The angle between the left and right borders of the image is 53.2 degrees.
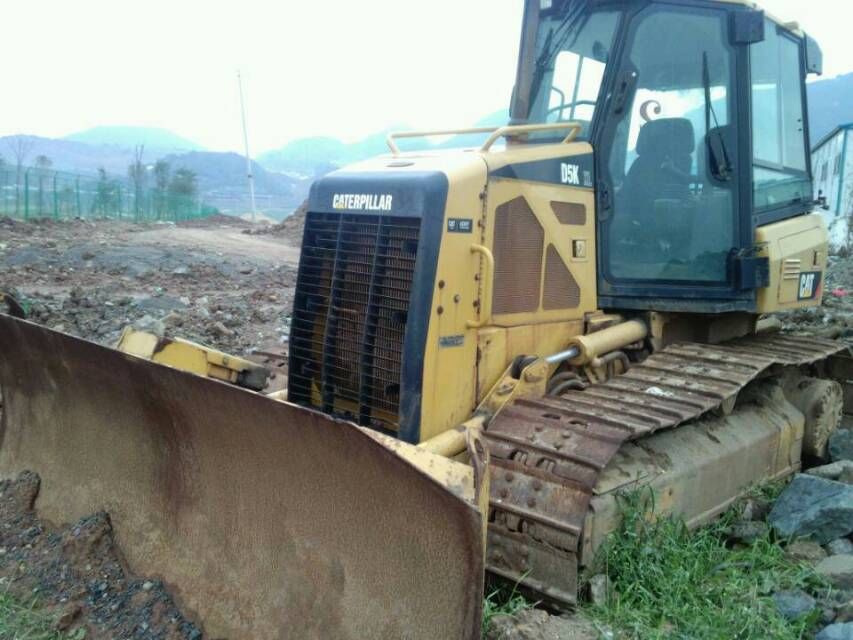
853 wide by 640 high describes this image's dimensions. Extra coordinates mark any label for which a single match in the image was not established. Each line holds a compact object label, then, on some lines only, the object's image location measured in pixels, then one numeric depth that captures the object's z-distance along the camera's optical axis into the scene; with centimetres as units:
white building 2137
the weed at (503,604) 307
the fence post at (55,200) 2680
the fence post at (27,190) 2536
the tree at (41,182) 2658
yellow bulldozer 300
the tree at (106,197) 2969
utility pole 3958
